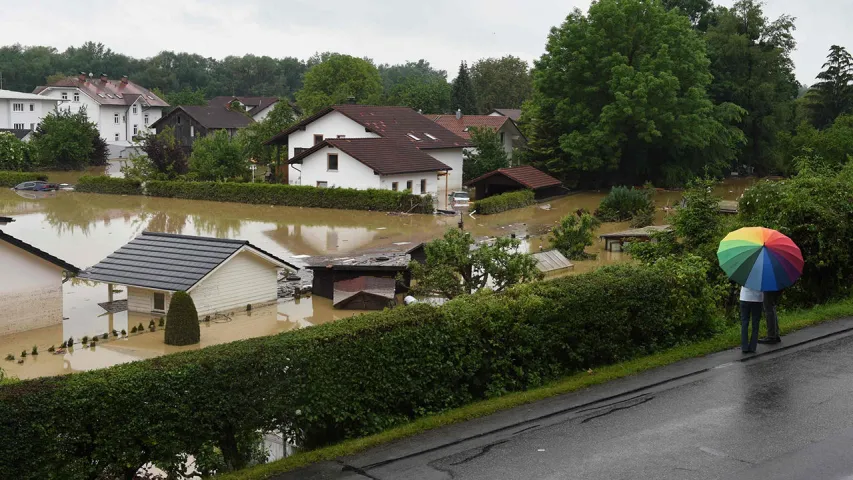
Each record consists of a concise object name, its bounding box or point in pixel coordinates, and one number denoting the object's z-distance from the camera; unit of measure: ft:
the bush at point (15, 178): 190.49
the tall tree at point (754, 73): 204.74
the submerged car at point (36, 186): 181.47
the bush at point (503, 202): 153.58
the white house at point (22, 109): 277.44
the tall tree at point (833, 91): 233.35
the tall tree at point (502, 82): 356.18
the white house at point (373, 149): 161.17
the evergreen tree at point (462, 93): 300.40
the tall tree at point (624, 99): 174.19
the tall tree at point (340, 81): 252.54
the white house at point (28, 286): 70.59
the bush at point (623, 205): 142.31
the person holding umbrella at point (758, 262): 40.27
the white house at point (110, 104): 290.97
